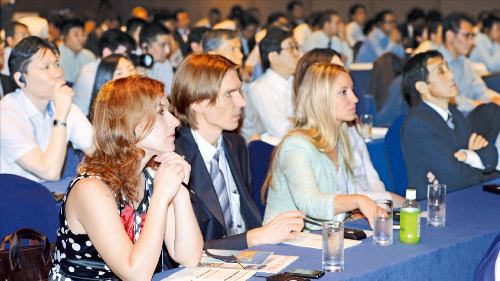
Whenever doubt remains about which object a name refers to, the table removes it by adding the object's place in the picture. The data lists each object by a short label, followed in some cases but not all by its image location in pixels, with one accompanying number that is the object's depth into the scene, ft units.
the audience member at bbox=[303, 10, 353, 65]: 34.27
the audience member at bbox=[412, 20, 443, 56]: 28.47
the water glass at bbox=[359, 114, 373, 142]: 16.82
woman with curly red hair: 6.64
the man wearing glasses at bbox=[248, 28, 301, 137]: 18.08
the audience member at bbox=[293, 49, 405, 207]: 10.85
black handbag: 7.38
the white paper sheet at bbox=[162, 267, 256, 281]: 6.73
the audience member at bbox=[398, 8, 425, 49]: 37.53
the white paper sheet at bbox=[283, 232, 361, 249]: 7.88
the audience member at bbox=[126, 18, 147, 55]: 26.84
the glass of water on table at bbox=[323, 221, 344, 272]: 6.97
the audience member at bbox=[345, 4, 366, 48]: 45.37
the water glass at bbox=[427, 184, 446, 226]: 8.73
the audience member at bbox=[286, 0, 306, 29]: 51.37
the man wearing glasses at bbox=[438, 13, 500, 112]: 22.86
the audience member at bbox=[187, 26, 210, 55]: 24.82
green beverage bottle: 7.91
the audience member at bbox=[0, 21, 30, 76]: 23.88
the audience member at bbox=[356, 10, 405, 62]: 36.19
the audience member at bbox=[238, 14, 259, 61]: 36.32
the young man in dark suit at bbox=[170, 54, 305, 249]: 9.29
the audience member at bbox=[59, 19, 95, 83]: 28.22
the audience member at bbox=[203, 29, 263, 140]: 18.20
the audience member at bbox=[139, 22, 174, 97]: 21.31
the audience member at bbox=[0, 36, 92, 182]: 11.63
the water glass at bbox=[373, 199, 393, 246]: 7.89
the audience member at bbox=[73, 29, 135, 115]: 18.78
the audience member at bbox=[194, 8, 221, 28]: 48.54
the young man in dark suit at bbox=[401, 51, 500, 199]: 12.20
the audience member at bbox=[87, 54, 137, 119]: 14.29
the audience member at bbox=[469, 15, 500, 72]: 32.58
